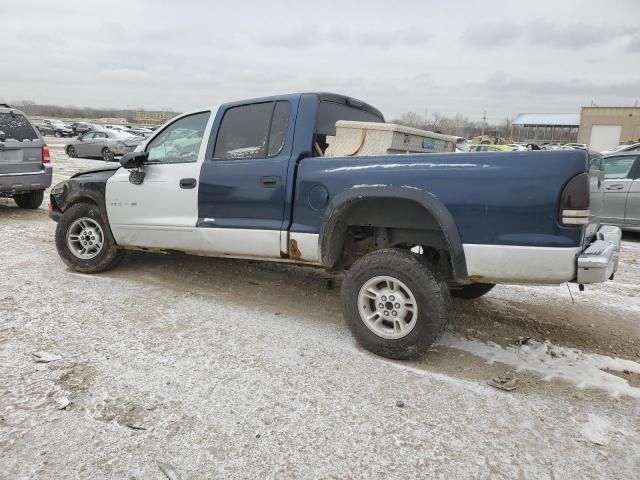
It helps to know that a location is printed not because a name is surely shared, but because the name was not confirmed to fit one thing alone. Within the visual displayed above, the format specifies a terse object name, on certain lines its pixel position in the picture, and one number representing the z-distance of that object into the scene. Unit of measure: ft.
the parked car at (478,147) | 48.89
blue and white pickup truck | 9.86
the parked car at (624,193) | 26.27
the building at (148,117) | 285.84
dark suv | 26.11
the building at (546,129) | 238.27
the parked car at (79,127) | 145.88
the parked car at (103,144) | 72.59
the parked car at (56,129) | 151.64
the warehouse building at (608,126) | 192.65
